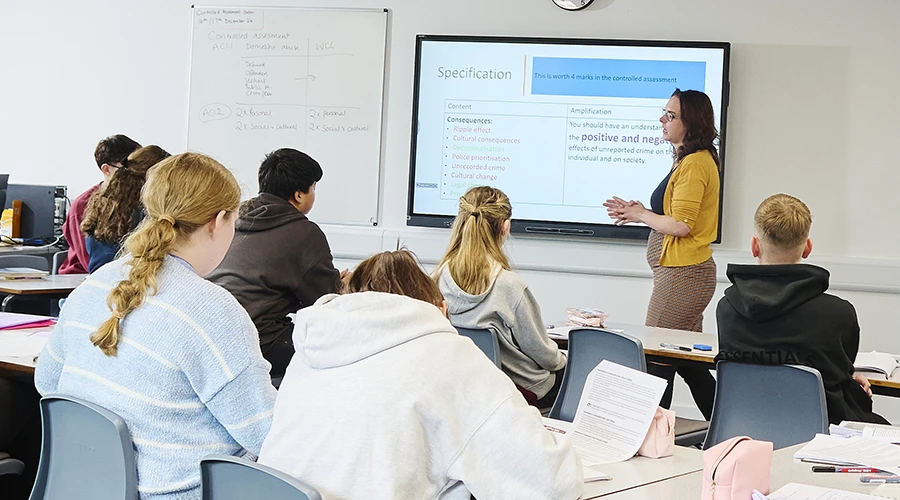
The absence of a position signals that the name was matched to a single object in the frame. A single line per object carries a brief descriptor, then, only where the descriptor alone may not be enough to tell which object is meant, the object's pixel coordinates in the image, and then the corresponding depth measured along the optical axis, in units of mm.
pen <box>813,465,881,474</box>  1947
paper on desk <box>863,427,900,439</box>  2264
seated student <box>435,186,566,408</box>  3240
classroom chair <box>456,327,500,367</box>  3232
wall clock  5305
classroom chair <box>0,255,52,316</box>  4433
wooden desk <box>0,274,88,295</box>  4152
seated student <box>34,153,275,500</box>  1810
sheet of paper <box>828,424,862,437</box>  2295
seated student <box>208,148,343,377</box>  3383
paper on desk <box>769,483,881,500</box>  1723
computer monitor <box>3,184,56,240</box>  5891
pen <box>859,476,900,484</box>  1888
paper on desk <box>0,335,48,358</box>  2869
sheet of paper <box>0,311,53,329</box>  3346
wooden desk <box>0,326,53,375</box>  2695
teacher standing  4277
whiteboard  5648
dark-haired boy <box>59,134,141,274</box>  4453
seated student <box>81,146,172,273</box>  3973
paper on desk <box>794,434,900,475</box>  2000
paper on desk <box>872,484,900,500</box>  1787
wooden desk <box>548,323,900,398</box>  3104
